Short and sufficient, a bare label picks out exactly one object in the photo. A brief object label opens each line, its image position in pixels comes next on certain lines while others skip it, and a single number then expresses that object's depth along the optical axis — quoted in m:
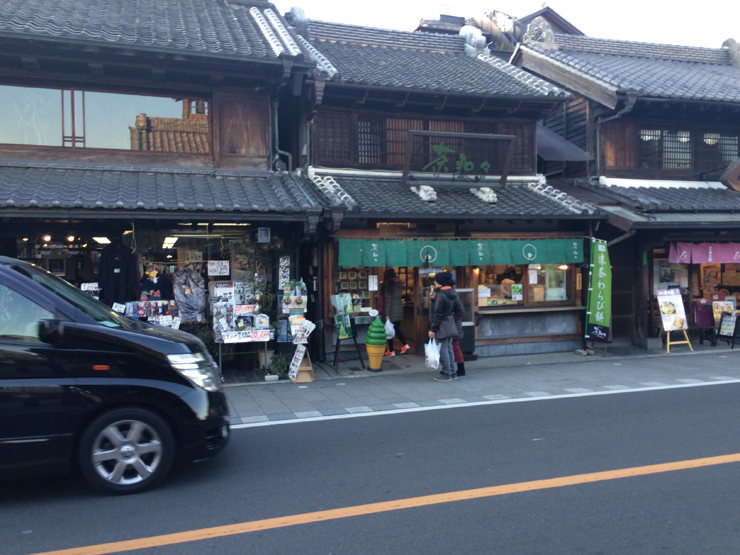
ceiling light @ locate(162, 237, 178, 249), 10.62
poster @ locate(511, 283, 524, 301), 13.00
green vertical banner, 12.25
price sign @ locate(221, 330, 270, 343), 10.01
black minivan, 4.50
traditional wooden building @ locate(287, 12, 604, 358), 11.61
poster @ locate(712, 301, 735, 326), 13.80
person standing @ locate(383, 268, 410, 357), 12.46
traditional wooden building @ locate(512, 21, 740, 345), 13.16
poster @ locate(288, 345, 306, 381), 10.06
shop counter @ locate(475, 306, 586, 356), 12.72
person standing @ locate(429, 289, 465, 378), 10.19
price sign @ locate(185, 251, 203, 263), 10.82
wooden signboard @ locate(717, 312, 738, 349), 13.43
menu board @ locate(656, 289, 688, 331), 12.85
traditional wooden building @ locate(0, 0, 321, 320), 9.44
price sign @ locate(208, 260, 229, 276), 10.66
